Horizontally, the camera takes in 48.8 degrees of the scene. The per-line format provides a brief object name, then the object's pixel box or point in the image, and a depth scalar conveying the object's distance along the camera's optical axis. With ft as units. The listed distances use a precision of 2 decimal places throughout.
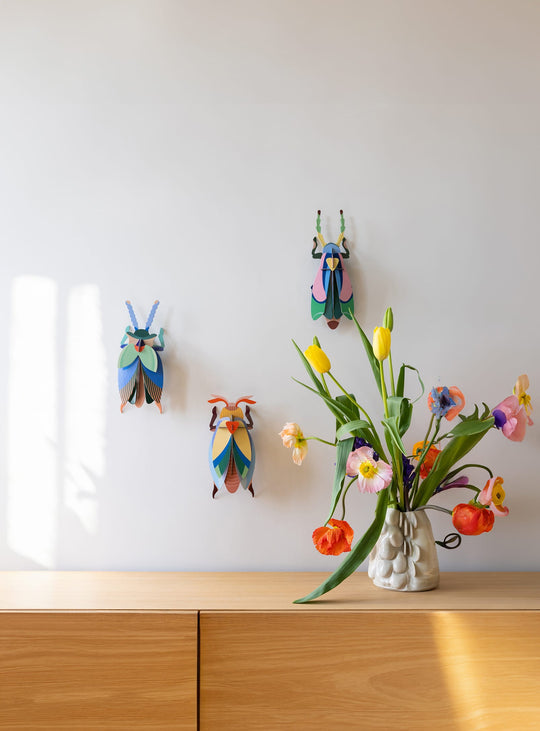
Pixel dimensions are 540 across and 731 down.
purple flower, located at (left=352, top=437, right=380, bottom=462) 4.41
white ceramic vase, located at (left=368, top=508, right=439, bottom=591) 4.39
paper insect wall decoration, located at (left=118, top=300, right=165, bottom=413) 5.07
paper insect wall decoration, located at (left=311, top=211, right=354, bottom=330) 5.09
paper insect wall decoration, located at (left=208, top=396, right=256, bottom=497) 5.00
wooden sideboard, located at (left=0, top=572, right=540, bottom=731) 3.92
